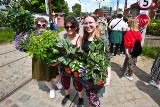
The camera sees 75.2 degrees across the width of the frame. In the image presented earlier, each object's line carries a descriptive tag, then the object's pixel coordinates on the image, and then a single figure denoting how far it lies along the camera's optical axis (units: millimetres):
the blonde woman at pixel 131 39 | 2775
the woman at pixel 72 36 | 1881
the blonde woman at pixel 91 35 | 1727
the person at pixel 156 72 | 2791
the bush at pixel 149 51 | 4753
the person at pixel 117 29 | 4387
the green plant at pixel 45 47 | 1705
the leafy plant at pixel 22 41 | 1850
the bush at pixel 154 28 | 6243
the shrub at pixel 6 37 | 6839
